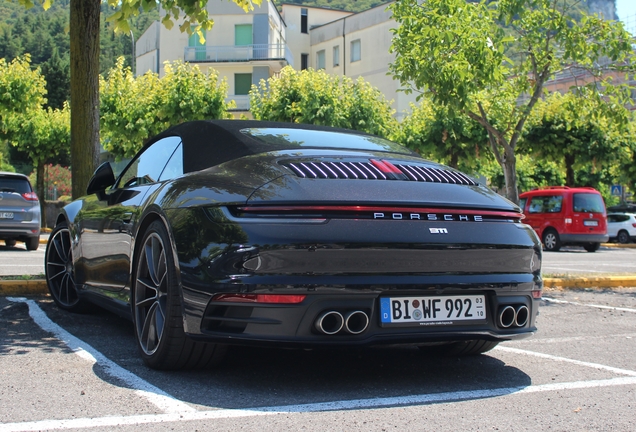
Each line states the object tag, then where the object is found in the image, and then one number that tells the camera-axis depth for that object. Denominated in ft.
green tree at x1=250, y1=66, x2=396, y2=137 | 106.52
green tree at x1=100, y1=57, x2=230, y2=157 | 101.40
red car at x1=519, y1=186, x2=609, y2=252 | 77.36
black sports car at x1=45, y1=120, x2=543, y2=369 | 11.95
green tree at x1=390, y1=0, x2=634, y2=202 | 35.94
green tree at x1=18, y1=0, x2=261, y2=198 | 26.89
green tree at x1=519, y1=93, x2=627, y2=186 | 97.96
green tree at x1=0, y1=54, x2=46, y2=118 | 98.32
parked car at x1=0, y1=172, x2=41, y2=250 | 51.78
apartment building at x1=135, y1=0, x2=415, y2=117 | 159.63
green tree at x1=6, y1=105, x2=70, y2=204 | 114.52
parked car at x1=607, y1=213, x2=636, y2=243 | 108.58
